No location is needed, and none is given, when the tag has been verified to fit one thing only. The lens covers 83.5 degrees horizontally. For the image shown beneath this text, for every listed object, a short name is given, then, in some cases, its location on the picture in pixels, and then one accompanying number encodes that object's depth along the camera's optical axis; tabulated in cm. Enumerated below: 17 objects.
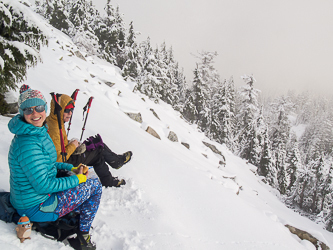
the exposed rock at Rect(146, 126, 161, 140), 1012
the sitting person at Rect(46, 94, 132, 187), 311
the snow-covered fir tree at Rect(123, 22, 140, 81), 2542
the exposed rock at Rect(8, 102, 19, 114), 505
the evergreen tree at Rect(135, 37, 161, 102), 2338
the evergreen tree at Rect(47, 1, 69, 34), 2698
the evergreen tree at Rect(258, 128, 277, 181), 2842
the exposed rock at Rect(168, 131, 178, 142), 1182
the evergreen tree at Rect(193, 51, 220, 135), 2961
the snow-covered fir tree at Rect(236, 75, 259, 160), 2692
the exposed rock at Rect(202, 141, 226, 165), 1624
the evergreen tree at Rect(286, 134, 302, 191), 3140
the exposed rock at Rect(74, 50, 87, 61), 1822
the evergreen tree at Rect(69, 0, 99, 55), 2406
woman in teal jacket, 187
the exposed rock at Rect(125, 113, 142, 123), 1064
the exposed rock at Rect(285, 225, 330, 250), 673
